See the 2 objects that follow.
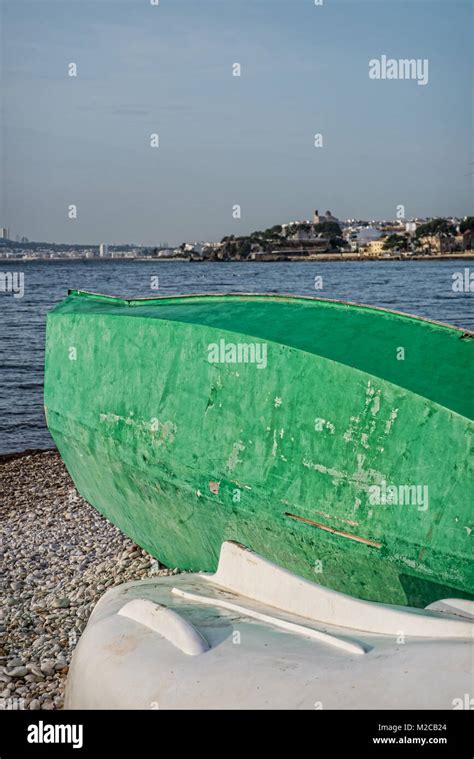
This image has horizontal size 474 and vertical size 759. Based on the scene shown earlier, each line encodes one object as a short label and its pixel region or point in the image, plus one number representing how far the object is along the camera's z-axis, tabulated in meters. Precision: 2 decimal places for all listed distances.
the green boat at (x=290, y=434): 4.70
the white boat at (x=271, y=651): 3.49
